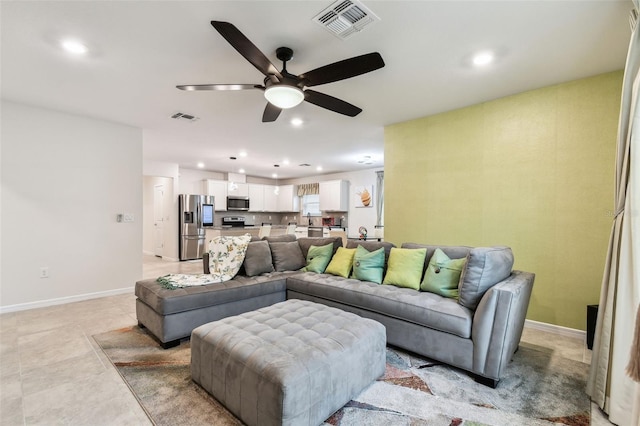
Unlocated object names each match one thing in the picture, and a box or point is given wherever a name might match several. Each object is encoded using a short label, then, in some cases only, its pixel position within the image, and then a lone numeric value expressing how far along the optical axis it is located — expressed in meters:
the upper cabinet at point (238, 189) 8.59
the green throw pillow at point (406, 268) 2.85
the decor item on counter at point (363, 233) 5.86
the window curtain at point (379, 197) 7.76
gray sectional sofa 2.07
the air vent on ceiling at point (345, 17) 1.97
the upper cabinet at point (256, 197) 9.17
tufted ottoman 1.49
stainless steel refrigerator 7.60
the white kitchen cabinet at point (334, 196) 8.33
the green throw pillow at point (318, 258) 3.71
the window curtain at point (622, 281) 1.69
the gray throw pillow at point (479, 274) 2.27
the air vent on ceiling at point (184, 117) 4.02
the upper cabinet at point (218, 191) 8.23
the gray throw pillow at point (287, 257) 3.88
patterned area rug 1.72
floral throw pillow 3.39
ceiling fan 1.94
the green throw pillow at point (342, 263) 3.42
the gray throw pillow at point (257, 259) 3.52
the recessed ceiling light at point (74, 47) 2.39
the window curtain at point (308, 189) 9.06
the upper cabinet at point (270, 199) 9.63
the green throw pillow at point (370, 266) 3.11
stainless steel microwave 8.64
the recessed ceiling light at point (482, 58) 2.55
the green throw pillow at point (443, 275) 2.58
